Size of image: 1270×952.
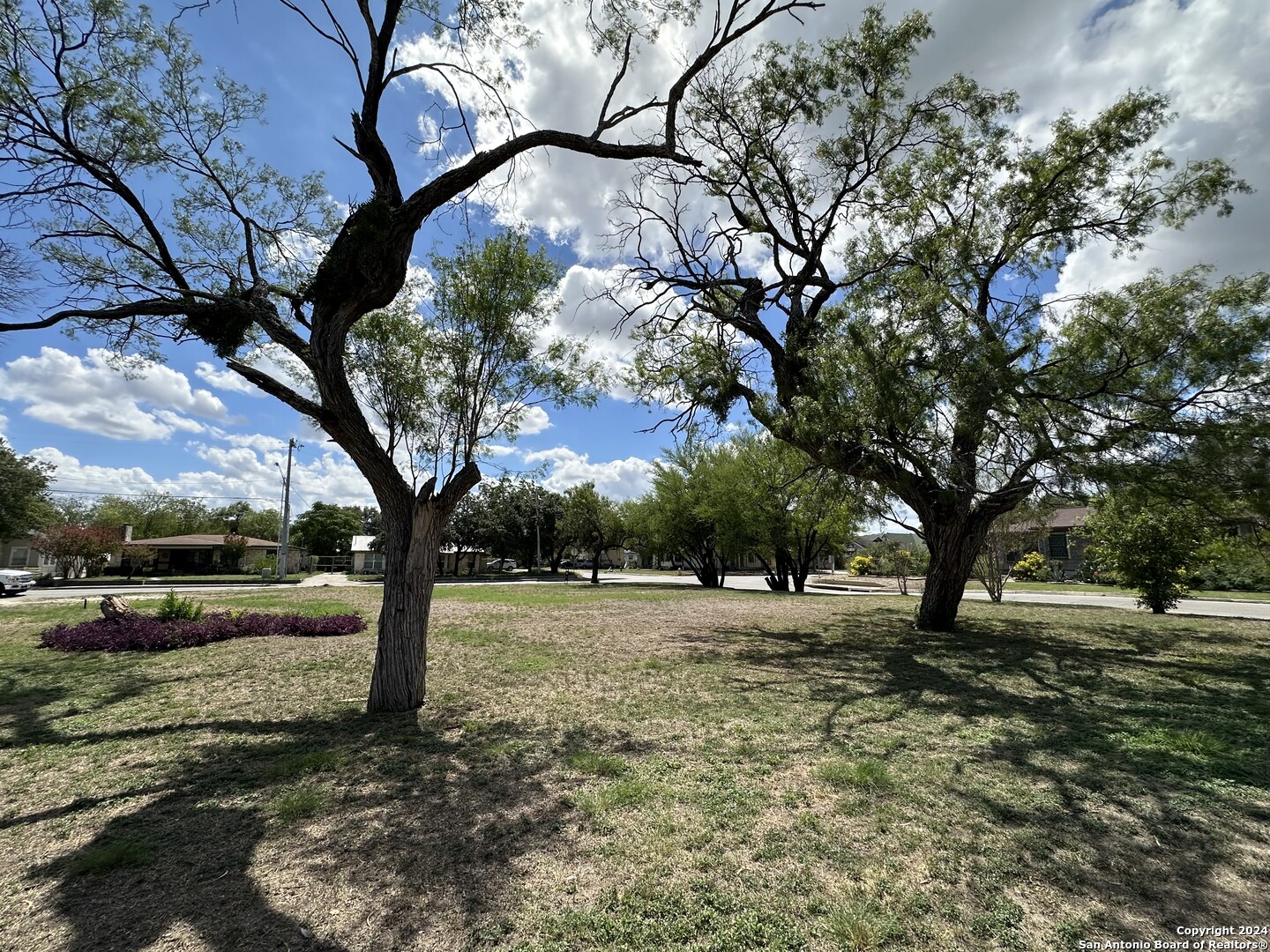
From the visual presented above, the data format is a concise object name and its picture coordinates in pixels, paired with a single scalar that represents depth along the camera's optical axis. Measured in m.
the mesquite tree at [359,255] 5.52
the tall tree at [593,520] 38.16
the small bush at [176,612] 11.28
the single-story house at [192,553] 40.16
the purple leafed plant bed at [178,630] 9.52
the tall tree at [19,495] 29.44
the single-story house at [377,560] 52.12
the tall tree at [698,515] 26.09
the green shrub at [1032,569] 36.97
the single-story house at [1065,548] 44.16
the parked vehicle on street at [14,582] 22.88
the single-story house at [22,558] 42.44
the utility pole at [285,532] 31.80
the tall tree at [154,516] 55.88
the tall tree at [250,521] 66.69
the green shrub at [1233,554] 11.90
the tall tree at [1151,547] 12.93
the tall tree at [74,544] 30.97
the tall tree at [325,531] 63.53
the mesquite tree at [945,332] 7.56
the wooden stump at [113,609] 10.83
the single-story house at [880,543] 38.94
